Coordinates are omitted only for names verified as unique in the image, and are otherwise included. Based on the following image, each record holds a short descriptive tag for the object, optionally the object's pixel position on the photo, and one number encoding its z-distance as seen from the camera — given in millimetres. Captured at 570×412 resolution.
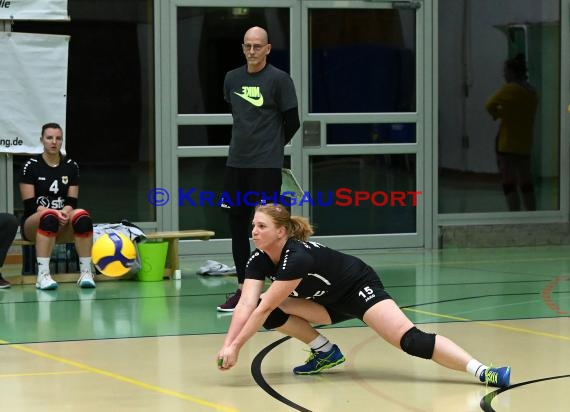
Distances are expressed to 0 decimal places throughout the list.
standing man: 14229
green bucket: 17461
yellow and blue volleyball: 17179
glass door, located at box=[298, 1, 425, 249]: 20652
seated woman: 16602
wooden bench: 17152
